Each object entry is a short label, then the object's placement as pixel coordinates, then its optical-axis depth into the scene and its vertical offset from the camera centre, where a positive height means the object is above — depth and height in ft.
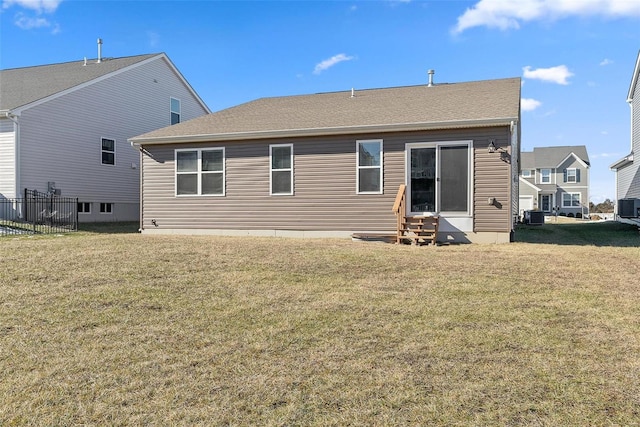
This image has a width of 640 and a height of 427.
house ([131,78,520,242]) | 33.06 +3.01
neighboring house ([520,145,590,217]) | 132.57 +7.74
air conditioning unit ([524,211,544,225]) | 62.80 -1.85
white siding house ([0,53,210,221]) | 49.32 +9.70
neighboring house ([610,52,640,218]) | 56.81 +5.88
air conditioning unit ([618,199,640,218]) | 54.74 -0.44
